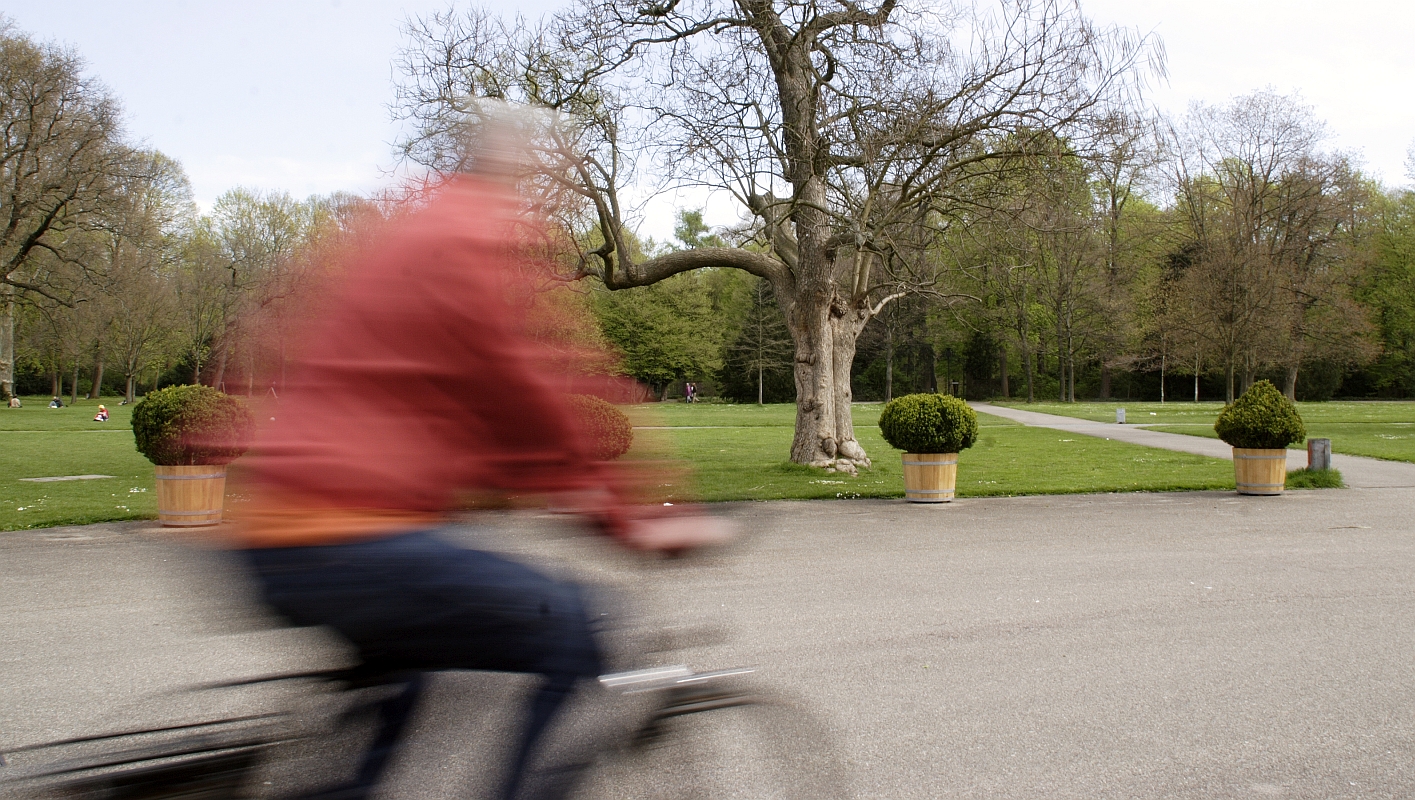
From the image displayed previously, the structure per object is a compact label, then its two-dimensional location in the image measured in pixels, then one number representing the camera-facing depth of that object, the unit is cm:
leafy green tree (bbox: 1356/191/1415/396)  5738
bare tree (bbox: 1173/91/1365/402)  3500
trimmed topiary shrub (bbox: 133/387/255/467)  1019
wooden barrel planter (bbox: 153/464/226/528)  1028
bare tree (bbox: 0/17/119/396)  3075
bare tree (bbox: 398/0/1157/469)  1277
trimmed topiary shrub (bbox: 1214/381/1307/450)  1309
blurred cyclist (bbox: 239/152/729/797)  229
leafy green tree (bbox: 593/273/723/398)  4947
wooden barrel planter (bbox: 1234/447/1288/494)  1301
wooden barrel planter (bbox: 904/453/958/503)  1237
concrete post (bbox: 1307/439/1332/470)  1435
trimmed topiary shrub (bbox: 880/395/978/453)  1228
